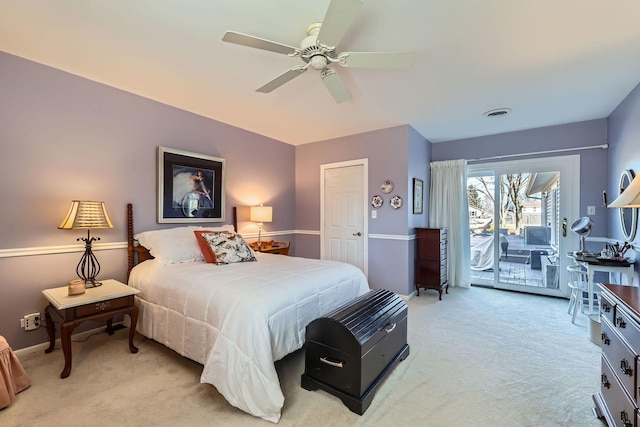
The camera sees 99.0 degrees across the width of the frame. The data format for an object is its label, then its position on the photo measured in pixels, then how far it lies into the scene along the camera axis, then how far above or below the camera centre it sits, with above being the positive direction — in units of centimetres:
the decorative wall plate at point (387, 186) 403 +41
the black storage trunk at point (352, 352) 170 -92
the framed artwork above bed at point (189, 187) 321 +33
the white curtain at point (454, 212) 447 +4
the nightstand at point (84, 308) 203 -76
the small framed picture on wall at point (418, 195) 414 +30
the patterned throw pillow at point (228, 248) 275 -36
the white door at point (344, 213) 433 +1
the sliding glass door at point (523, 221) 396 -10
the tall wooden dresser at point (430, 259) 398 -67
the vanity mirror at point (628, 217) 270 -1
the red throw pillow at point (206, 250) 278 -39
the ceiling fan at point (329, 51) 146 +107
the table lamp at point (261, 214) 402 -1
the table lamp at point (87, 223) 230 -10
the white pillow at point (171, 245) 272 -33
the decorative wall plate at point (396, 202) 396 +18
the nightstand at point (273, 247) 400 -51
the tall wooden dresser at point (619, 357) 126 -72
